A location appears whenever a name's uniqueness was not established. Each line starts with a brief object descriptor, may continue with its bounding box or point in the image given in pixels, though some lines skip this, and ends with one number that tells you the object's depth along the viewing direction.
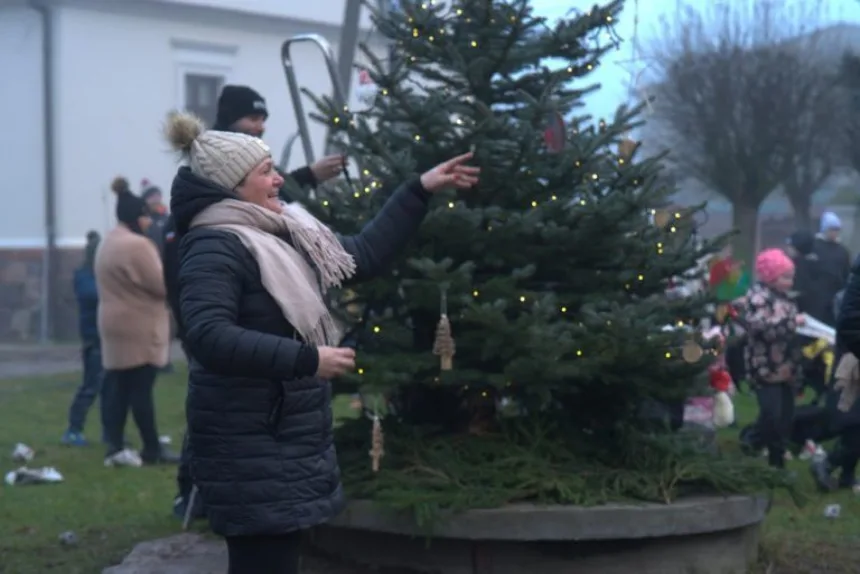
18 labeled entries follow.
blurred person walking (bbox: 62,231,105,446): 11.35
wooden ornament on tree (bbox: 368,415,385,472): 5.36
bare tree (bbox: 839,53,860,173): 19.77
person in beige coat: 10.08
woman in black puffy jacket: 4.00
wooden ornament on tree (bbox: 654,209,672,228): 6.29
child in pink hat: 9.51
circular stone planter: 5.48
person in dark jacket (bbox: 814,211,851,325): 14.19
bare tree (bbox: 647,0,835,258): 25.22
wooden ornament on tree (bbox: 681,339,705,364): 5.83
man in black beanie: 6.33
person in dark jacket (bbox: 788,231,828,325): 14.08
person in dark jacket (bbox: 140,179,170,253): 15.44
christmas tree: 5.65
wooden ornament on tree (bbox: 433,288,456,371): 5.47
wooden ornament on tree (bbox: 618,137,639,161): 6.34
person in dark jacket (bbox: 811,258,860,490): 8.88
